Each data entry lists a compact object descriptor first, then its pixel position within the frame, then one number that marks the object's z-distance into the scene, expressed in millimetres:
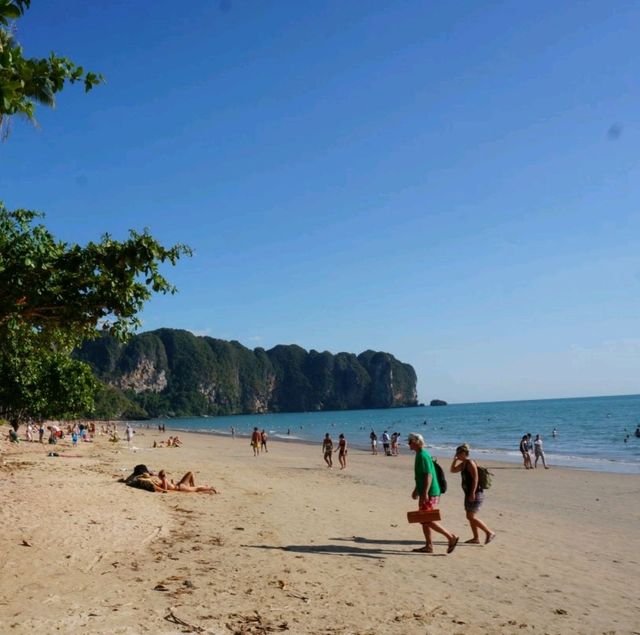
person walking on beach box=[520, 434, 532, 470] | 24609
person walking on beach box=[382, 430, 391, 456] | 33000
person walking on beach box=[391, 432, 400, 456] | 32753
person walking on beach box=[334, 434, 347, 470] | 24102
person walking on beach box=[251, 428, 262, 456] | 32219
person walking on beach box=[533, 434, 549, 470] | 24891
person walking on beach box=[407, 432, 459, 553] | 8242
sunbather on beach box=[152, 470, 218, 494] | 13266
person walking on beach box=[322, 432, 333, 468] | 24386
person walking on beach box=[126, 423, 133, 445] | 43953
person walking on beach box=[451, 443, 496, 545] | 8672
